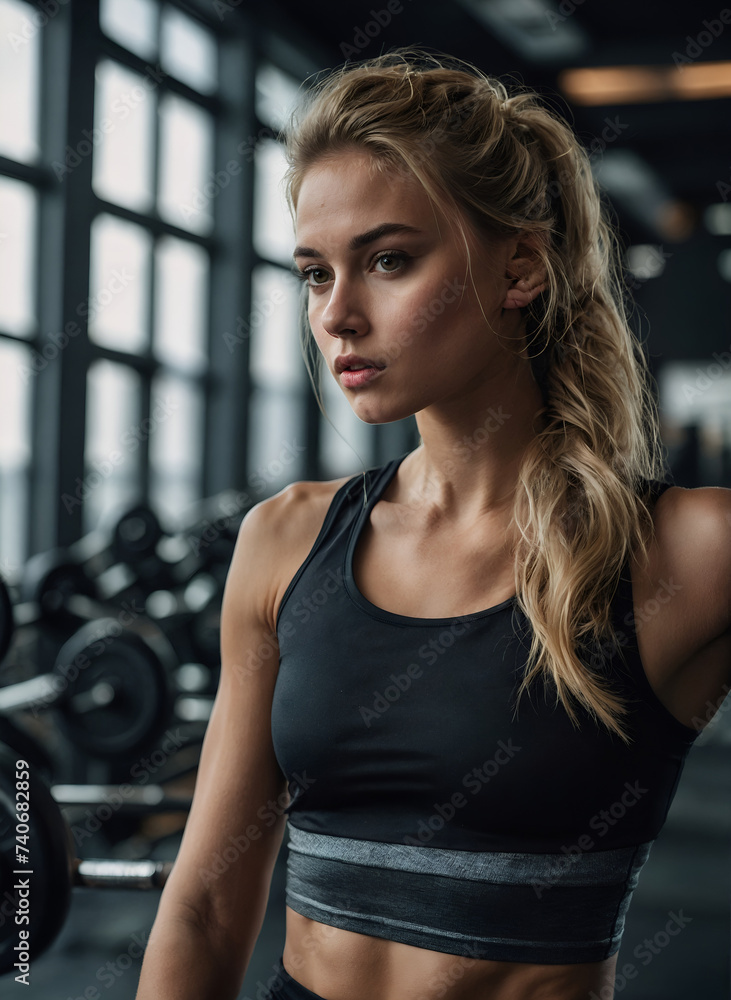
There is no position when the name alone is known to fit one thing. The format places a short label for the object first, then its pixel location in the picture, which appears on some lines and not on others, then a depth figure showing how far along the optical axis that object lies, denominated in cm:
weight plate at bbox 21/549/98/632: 290
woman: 82
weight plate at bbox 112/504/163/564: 342
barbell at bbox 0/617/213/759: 259
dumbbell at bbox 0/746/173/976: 114
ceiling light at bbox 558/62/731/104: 614
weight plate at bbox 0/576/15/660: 177
